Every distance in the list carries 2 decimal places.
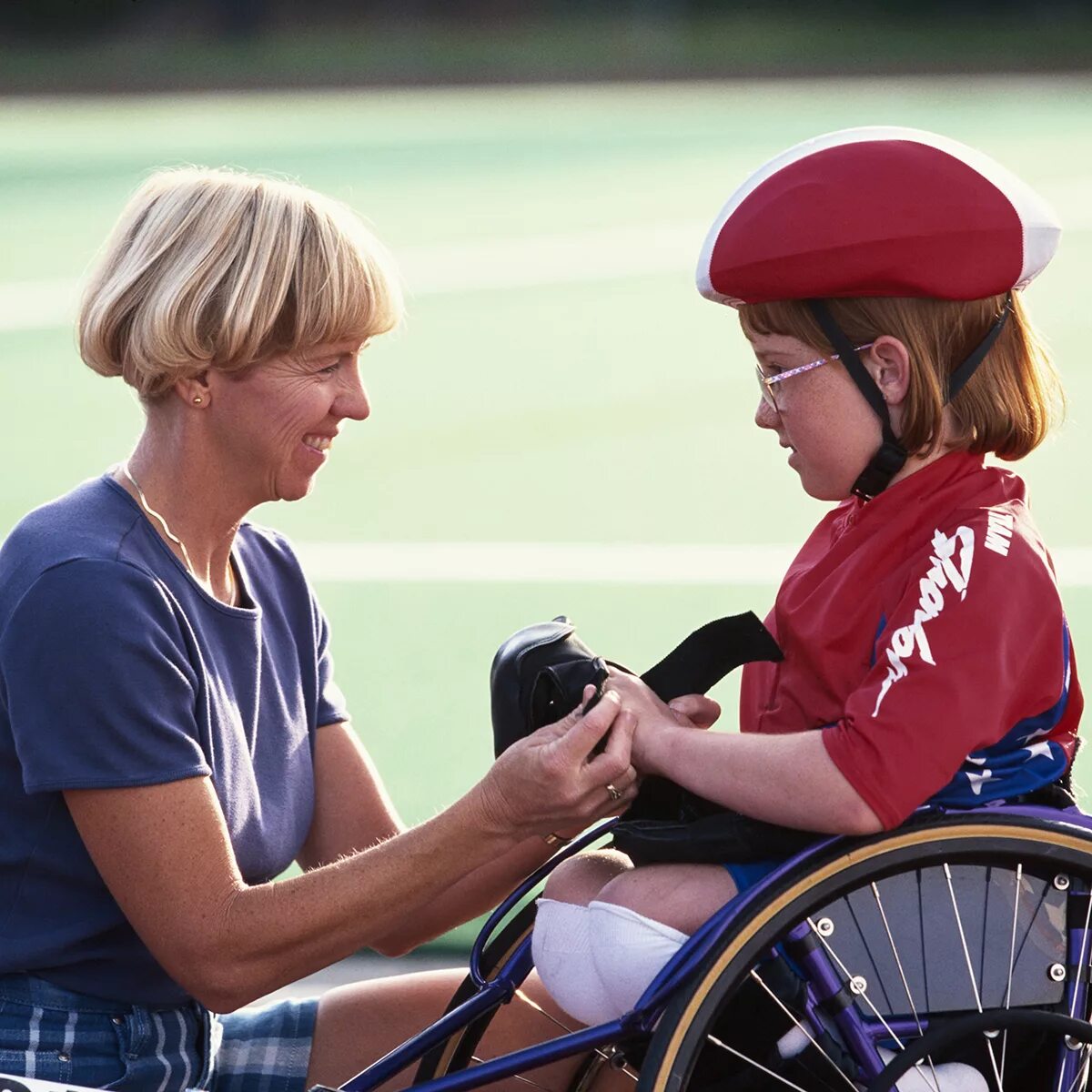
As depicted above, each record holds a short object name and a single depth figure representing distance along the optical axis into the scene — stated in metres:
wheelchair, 4.00
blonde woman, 4.61
